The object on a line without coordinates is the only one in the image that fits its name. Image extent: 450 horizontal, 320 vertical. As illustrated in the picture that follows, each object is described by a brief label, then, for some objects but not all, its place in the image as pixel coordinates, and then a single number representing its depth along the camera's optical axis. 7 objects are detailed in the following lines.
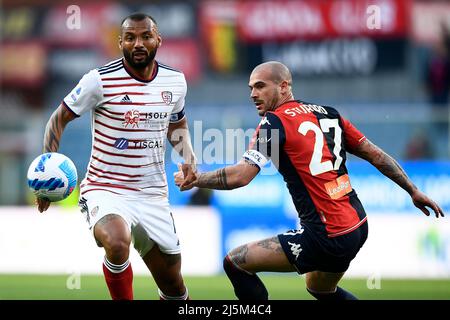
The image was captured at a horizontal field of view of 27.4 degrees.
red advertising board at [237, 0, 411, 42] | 22.55
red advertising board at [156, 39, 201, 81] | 23.73
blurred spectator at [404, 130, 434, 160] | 17.09
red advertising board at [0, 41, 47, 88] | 24.97
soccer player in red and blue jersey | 7.40
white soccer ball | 7.64
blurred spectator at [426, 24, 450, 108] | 20.72
